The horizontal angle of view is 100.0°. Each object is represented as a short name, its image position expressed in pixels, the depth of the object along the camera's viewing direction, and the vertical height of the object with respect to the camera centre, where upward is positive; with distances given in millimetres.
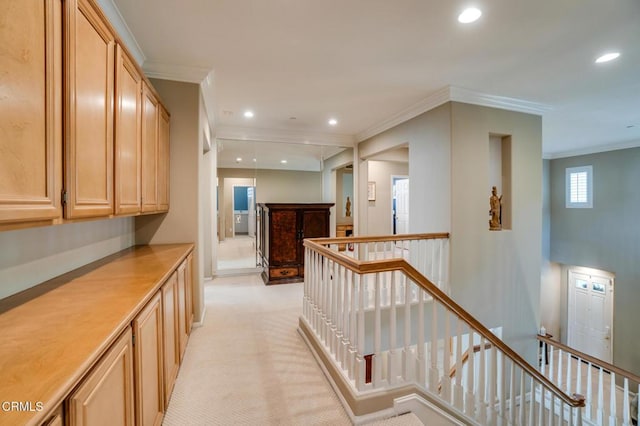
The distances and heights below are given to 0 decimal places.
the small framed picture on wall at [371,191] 5918 +482
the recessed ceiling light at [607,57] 2541 +1491
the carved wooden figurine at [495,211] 3691 +7
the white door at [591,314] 6320 -2578
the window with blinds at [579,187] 6664 +628
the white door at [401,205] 6550 +184
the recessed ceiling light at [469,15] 1982 +1493
